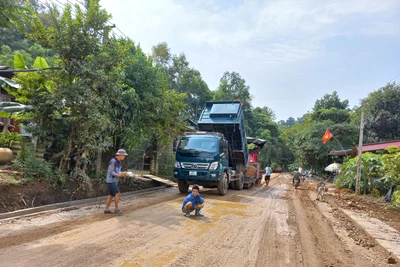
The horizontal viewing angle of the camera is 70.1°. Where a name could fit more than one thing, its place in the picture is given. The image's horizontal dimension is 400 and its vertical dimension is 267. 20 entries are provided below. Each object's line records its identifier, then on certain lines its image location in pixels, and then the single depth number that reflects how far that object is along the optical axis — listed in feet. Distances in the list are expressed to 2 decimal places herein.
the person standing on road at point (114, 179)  23.52
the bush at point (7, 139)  35.01
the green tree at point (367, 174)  48.42
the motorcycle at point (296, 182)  65.41
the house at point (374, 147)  65.08
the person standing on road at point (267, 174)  71.12
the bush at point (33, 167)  26.43
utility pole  46.85
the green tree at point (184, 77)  141.79
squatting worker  24.04
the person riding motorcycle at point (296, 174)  66.03
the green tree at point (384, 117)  103.09
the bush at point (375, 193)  46.92
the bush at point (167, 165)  58.90
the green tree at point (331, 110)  132.26
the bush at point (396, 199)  34.88
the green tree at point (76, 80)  27.84
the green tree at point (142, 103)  34.17
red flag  75.54
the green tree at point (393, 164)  34.78
